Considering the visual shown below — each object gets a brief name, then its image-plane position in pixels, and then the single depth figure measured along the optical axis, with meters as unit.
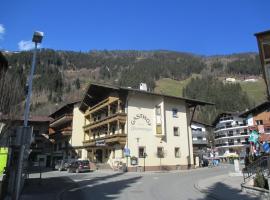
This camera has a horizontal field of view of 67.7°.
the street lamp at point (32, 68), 8.02
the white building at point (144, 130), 25.54
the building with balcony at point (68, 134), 35.49
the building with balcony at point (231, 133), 63.30
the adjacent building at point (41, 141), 43.74
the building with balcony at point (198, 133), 55.29
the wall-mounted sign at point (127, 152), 24.11
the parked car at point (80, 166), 24.54
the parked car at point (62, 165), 28.95
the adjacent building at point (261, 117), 32.98
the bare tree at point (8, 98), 10.62
